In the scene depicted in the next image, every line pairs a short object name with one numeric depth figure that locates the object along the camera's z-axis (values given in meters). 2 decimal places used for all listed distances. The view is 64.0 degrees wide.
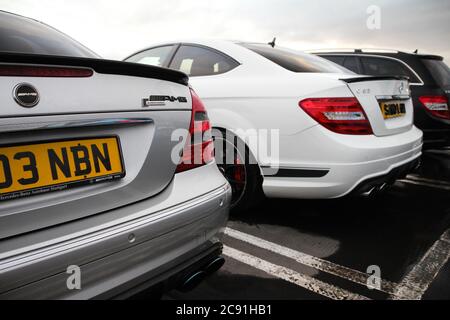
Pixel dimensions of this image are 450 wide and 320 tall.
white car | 2.44
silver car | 1.01
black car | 4.43
